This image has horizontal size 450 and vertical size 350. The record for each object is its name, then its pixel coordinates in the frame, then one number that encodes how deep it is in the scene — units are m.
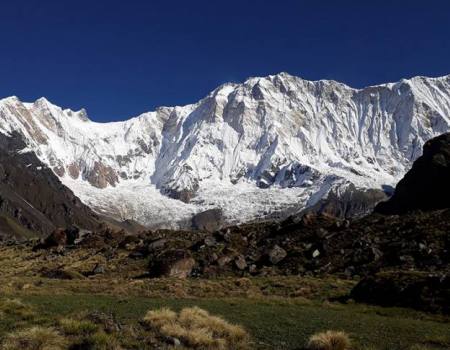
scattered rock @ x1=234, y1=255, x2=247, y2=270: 51.59
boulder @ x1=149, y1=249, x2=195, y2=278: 50.75
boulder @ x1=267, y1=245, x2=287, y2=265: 52.41
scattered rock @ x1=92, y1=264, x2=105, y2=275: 56.67
